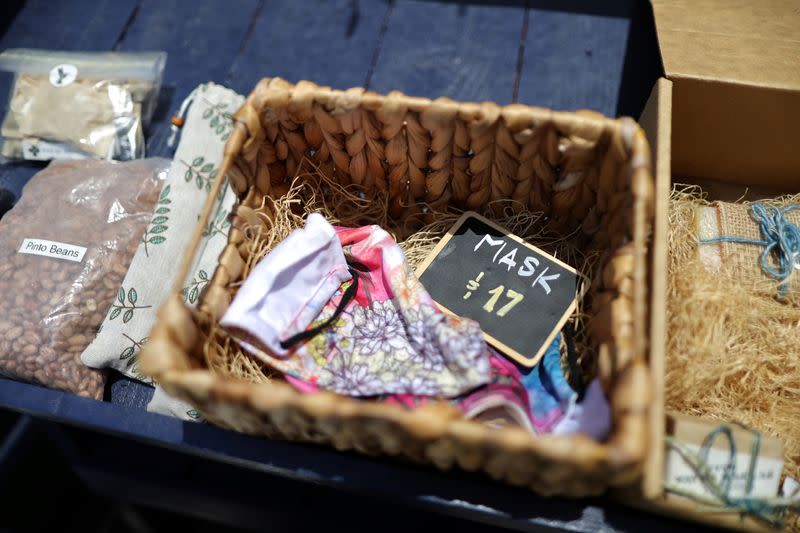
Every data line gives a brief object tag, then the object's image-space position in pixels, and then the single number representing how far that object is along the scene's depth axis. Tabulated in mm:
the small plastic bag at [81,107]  993
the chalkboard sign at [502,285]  729
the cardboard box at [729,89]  750
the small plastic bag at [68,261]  798
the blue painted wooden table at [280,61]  937
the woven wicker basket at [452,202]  512
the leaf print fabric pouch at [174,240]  814
